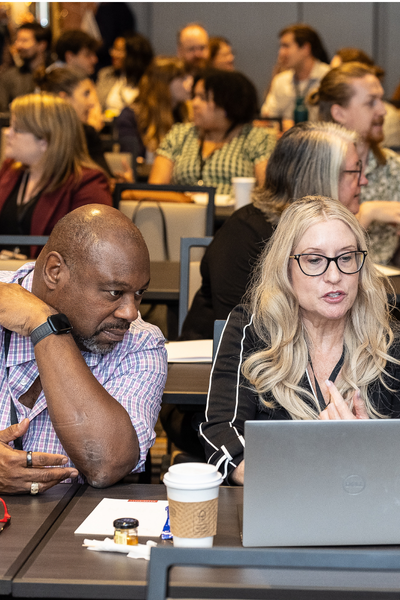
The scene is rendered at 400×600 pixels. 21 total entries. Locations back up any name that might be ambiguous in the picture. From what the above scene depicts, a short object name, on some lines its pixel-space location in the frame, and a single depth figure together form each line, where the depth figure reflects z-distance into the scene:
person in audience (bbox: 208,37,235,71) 13.80
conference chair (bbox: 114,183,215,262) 6.75
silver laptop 2.17
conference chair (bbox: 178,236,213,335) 5.12
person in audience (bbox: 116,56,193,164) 11.19
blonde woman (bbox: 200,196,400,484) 3.41
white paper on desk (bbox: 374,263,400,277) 5.71
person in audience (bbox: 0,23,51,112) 13.18
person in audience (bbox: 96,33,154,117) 12.95
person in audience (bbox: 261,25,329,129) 12.25
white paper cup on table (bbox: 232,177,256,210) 7.07
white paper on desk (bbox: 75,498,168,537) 2.51
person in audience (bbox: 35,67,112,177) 9.41
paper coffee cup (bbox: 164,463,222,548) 2.24
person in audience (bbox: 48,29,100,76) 12.59
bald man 3.11
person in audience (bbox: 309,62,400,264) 6.98
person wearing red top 6.81
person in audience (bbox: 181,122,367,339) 4.86
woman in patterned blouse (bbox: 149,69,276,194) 8.58
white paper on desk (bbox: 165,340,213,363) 4.48
